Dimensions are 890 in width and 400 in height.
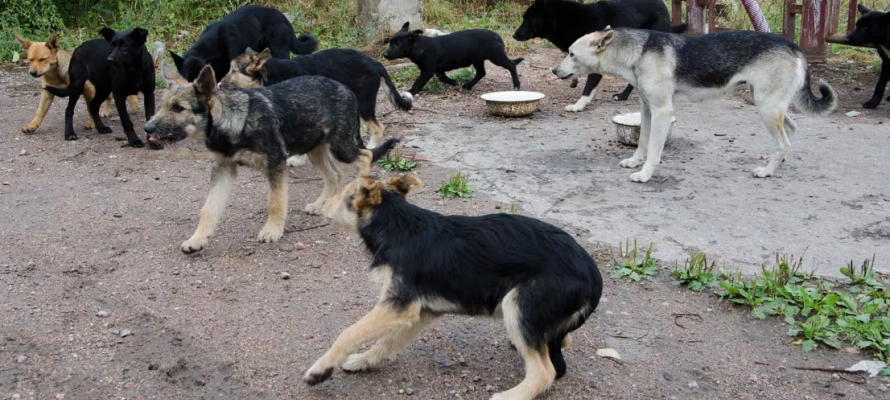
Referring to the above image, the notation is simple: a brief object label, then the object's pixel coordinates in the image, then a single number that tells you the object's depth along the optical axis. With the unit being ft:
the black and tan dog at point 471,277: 12.69
